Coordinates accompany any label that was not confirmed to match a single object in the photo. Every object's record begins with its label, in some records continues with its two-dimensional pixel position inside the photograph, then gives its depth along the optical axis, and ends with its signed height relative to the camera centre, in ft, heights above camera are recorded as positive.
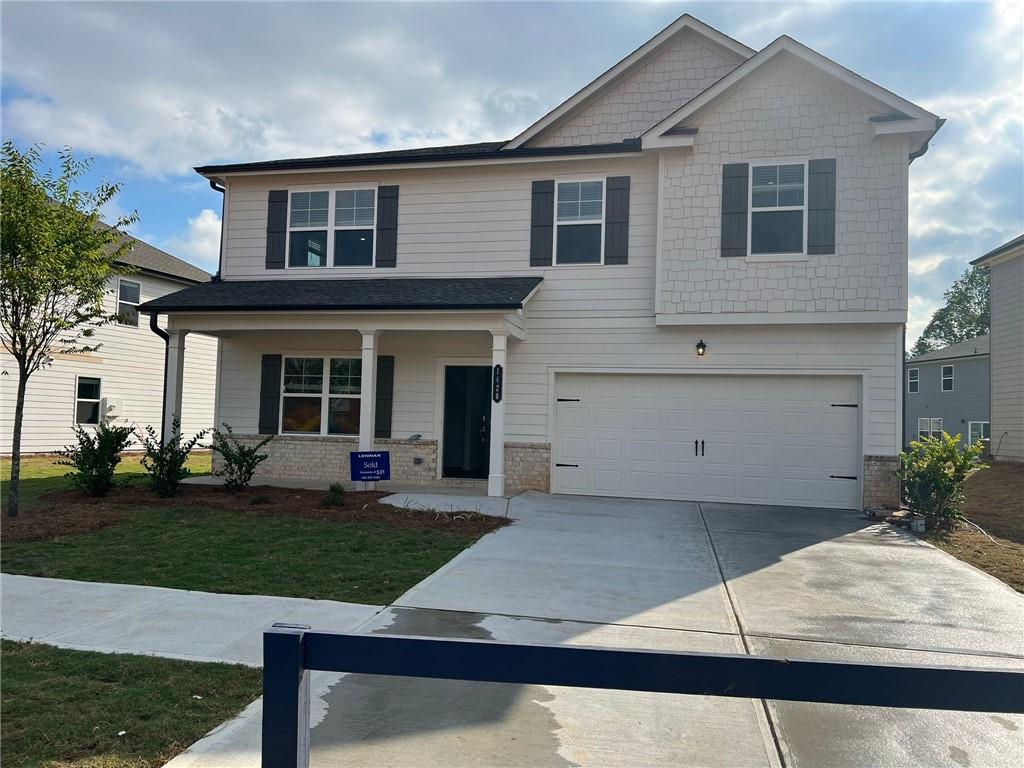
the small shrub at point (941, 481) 30.42 -2.59
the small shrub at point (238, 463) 35.78 -3.33
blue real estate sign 35.58 -3.28
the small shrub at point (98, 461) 33.76 -3.27
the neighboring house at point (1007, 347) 56.70 +7.20
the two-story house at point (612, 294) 35.40 +6.80
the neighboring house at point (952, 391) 92.58 +5.19
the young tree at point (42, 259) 26.73 +5.75
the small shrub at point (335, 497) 32.32 -4.53
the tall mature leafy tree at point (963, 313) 166.84 +29.54
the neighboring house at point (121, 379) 55.26 +1.78
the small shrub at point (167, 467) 34.17 -3.53
